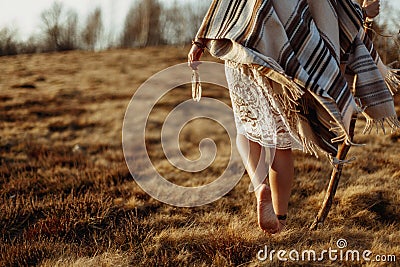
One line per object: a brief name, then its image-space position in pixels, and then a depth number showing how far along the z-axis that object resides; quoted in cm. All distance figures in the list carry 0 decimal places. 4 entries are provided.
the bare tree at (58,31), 3787
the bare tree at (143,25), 3788
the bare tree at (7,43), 3206
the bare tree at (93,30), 4059
